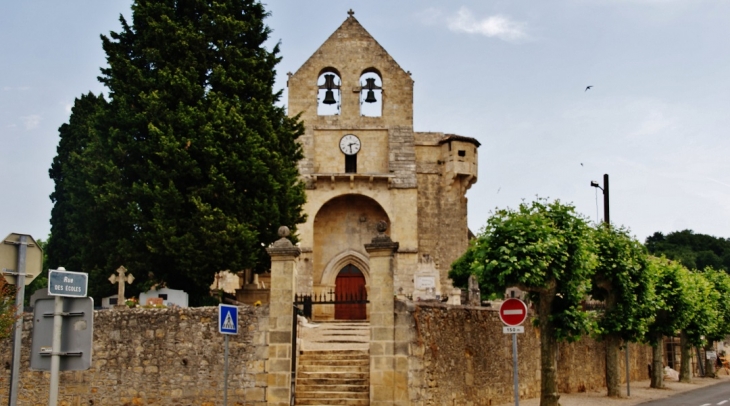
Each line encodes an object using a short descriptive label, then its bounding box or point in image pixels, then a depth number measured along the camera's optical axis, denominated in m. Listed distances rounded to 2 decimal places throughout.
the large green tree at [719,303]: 38.19
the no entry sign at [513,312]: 13.03
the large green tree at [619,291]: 24.39
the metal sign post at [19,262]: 7.65
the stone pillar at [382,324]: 15.96
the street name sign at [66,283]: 7.30
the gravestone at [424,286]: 24.85
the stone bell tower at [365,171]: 33.59
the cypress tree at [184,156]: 21.41
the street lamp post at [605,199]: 36.08
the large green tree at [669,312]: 30.45
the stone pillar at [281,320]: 16.25
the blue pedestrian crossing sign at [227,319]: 14.13
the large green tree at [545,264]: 18.59
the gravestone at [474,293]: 23.54
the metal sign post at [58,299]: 7.25
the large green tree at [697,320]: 33.59
